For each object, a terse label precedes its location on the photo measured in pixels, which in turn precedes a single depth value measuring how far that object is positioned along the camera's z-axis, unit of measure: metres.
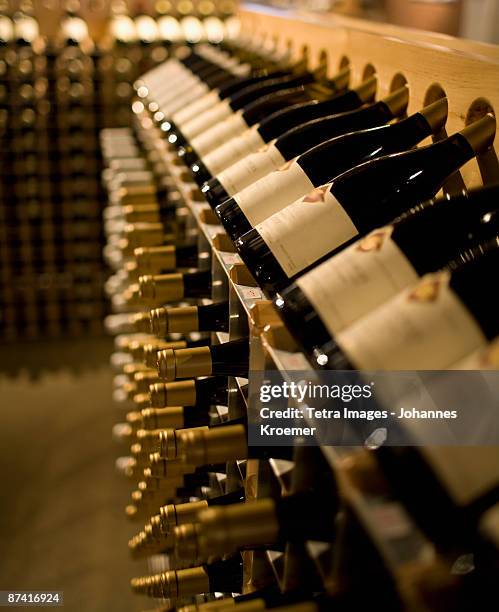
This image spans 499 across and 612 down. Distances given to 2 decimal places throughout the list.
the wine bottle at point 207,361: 0.72
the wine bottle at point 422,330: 0.44
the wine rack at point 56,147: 2.81
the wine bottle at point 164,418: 0.79
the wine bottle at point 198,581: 0.77
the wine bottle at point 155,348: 0.78
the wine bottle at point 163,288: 0.89
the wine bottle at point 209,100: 1.22
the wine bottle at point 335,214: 0.64
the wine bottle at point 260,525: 0.47
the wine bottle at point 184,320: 0.81
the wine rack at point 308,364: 0.39
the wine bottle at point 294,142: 0.81
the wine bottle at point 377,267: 0.52
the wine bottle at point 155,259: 1.03
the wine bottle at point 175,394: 0.72
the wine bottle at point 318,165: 0.72
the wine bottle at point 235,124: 1.01
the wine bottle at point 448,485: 0.38
